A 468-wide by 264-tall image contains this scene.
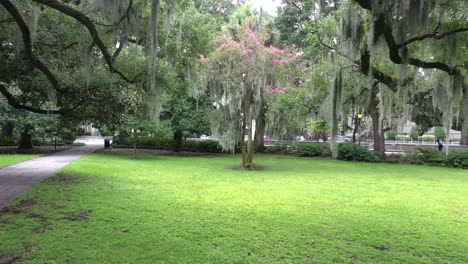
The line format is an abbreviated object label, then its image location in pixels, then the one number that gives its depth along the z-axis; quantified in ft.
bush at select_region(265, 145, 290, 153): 87.74
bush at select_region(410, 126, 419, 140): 156.23
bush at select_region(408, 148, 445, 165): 64.44
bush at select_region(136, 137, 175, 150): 94.27
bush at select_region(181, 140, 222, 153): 88.58
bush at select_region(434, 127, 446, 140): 130.93
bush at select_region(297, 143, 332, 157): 78.54
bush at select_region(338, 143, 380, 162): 69.15
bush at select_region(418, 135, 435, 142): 169.07
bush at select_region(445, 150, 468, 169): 61.16
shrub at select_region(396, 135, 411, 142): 163.55
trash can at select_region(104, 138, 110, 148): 92.61
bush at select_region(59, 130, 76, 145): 78.95
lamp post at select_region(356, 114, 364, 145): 81.75
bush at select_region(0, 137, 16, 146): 86.48
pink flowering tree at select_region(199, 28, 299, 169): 47.93
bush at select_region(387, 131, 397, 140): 171.32
